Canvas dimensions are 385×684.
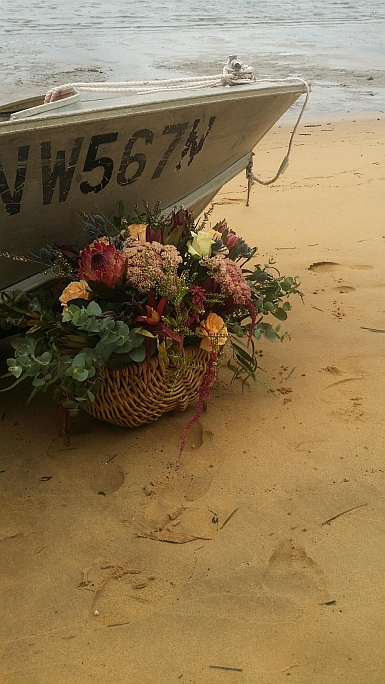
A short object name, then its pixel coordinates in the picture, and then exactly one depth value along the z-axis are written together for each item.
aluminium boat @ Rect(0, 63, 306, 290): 2.15
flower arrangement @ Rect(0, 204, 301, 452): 2.16
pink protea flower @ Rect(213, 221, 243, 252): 2.57
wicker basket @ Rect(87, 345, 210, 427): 2.26
